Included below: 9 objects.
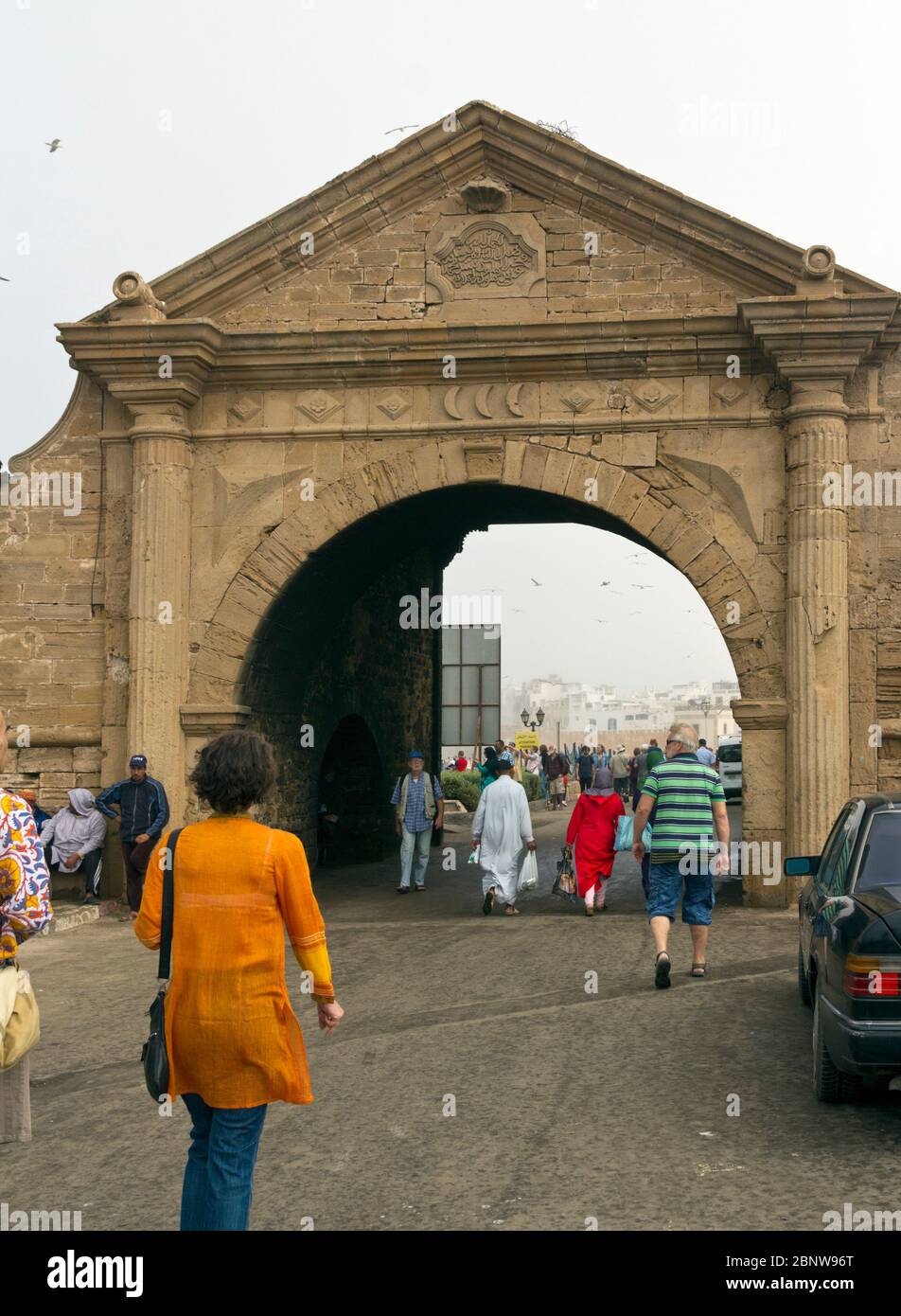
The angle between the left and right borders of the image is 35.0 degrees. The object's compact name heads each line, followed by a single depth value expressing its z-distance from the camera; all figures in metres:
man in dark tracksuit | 11.79
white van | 27.40
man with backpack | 14.41
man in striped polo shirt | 8.44
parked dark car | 5.25
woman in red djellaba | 12.13
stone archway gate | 12.09
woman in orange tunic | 3.69
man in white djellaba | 12.24
